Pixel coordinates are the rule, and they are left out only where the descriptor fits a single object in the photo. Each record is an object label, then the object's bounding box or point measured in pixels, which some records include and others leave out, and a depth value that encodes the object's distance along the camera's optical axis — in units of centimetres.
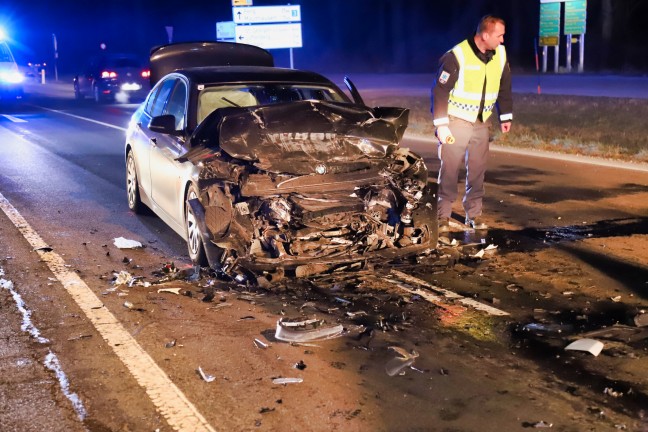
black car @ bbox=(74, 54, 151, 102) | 2947
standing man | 784
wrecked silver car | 634
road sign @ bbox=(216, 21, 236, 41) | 3300
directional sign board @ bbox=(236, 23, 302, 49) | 2914
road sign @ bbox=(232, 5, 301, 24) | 2895
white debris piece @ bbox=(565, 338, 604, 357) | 482
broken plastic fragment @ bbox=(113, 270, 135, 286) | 643
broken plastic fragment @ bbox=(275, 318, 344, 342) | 514
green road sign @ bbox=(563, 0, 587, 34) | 3097
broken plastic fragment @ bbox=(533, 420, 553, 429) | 388
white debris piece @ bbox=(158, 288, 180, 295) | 620
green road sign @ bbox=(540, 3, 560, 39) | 2950
